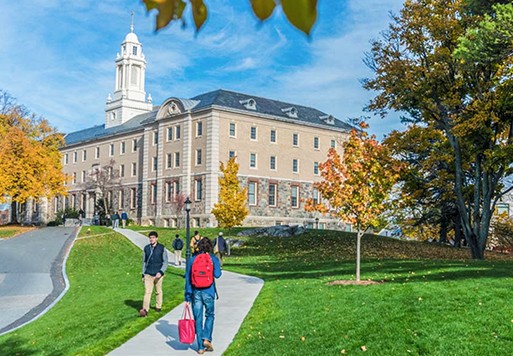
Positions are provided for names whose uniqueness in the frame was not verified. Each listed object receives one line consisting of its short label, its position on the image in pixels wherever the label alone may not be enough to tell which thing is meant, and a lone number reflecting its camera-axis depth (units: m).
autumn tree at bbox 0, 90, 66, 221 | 58.12
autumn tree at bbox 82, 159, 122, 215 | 76.30
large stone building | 61.34
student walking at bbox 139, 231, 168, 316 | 14.60
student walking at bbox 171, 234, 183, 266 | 26.27
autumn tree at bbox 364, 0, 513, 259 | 27.86
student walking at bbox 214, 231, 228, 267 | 24.45
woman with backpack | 10.45
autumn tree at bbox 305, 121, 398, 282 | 18.69
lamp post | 26.06
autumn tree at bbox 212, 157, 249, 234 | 37.78
